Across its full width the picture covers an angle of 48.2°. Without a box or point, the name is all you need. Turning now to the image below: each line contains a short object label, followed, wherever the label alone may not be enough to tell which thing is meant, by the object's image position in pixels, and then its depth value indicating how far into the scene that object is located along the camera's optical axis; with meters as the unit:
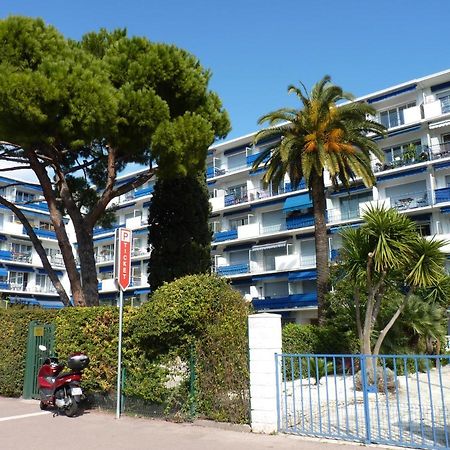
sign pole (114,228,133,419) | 10.30
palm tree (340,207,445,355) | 11.86
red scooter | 9.80
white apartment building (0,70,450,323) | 35.06
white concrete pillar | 7.86
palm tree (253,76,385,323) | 22.30
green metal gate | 11.71
